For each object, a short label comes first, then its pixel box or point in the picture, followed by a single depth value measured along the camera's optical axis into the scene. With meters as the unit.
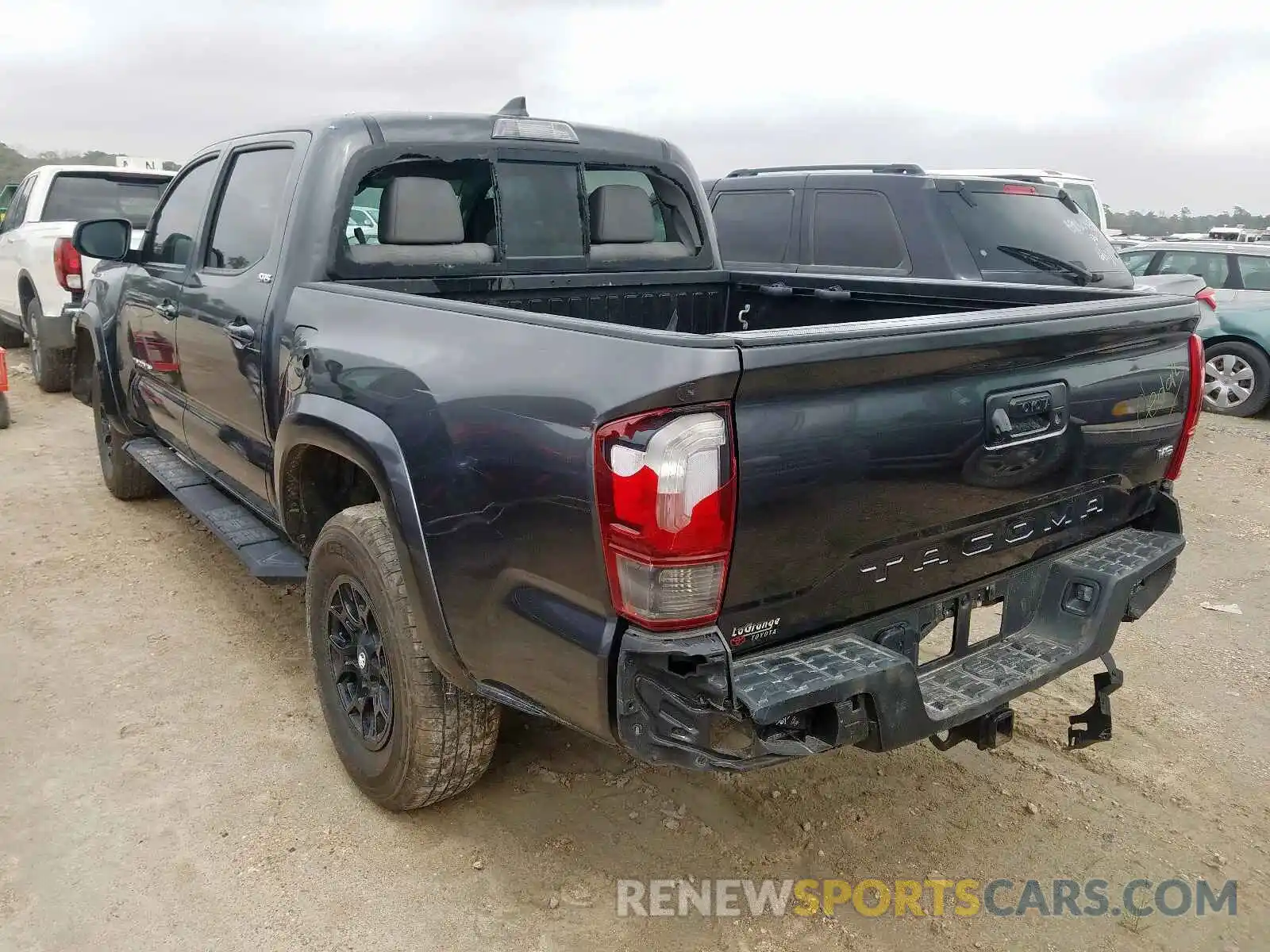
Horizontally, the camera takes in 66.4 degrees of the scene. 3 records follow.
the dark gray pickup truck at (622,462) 1.92
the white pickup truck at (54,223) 8.20
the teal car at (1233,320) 9.24
